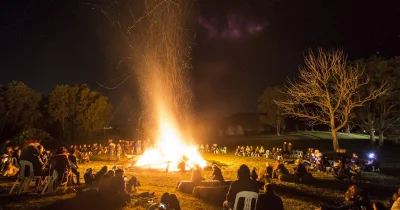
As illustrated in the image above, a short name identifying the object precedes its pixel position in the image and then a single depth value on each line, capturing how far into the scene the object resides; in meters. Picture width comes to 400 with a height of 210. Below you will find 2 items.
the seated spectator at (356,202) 9.12
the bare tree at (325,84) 27.15
